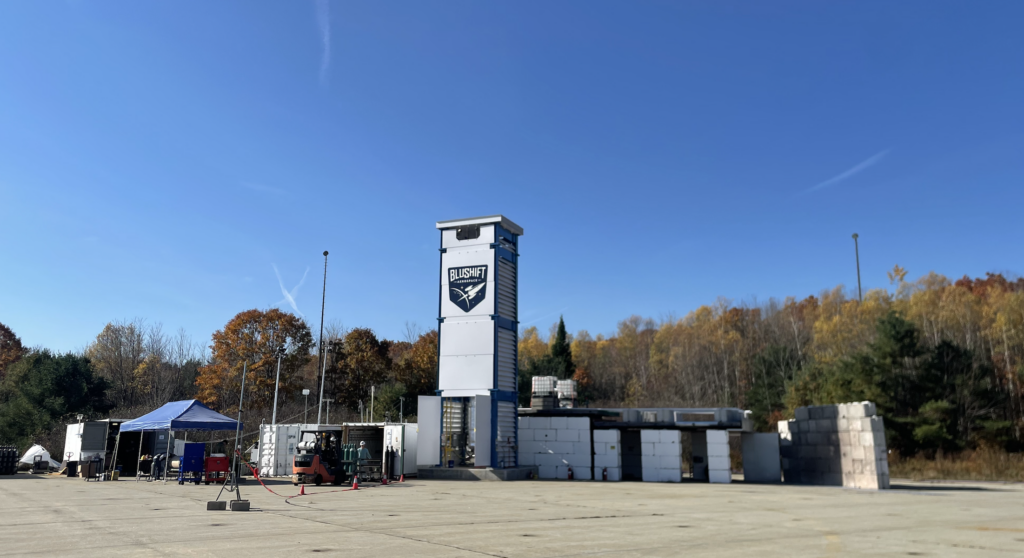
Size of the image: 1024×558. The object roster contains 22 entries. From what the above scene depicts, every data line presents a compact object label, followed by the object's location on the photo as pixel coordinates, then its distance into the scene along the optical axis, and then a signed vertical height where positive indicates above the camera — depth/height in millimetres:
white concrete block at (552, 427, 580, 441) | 34094 -1296
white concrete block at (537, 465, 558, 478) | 34312 -3081
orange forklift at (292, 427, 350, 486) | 25828 -2136
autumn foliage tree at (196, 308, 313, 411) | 61688 +4587
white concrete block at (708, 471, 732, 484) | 31594 -3037
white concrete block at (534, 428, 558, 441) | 34656 -1321
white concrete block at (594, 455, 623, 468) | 33250 -2446
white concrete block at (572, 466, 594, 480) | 33500 -3106
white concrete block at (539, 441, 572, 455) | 34188 -1891
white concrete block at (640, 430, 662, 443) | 32875 -1269
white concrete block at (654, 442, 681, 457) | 32500 -1828
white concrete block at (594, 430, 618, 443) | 33312 -1297
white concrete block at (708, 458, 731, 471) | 31812 -2448
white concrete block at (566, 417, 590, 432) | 33875 -662
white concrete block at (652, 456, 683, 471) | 32406 -2425
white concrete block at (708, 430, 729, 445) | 32031 -1254
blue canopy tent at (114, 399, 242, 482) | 29375 -584
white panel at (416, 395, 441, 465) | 32875 -1073
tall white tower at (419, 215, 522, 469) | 33281 +3135
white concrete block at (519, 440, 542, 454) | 34969 -1917
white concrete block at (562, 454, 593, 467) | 33688 -2440
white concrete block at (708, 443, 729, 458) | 31953 -1850
